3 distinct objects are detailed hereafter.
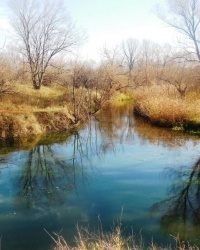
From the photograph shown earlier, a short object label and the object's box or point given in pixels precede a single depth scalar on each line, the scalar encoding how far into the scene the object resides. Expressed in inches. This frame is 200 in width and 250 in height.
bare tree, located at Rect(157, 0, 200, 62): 715.6
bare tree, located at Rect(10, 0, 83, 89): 801.7
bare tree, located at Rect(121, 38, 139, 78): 1957.2
